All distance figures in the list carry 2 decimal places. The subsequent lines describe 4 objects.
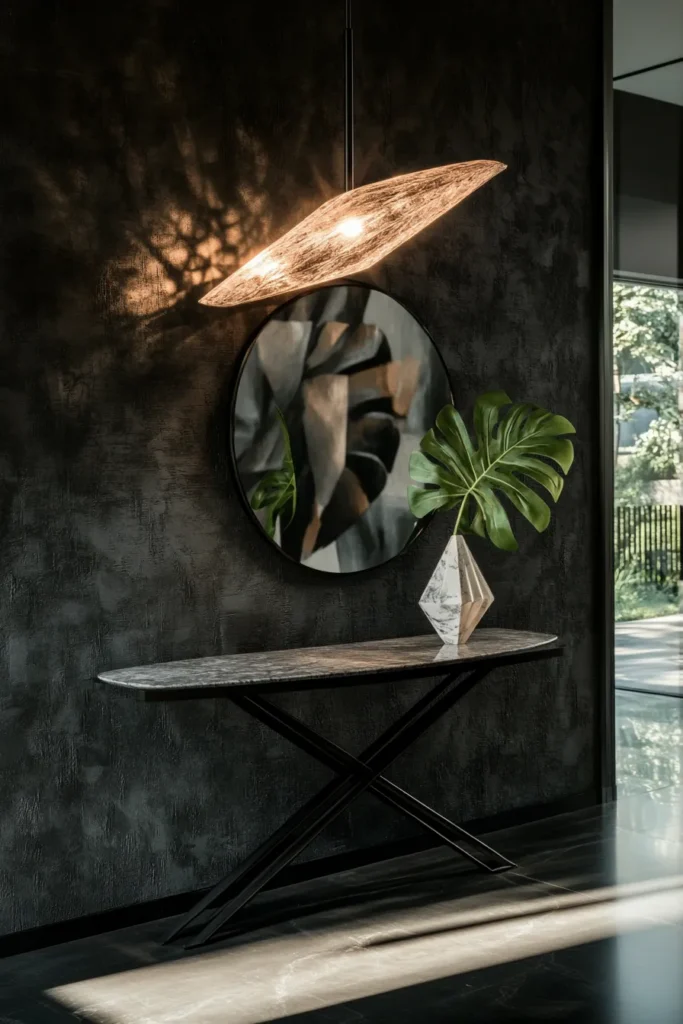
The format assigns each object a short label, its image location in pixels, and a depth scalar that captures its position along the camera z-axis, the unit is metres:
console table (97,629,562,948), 3.14
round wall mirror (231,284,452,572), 3.70
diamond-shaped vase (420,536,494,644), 3.70
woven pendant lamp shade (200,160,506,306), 3.06
